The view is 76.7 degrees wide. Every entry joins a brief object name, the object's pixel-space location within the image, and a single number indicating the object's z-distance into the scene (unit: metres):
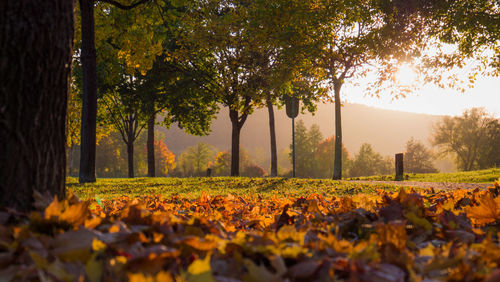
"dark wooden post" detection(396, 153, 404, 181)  15.19
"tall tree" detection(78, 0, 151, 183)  9.13
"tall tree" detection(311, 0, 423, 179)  13.52
